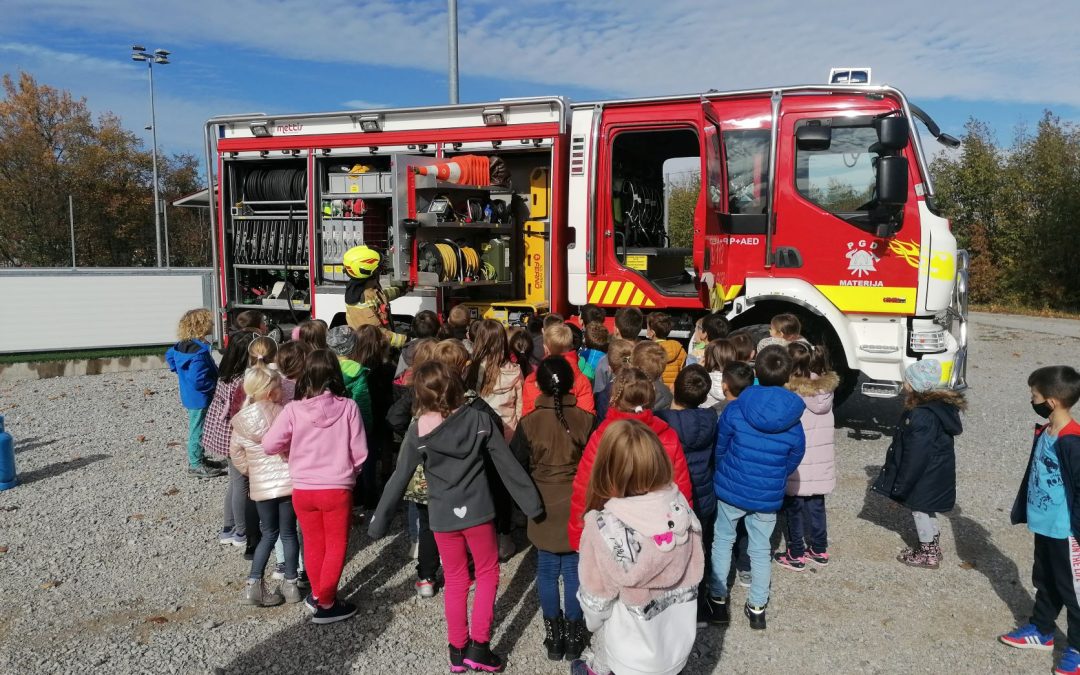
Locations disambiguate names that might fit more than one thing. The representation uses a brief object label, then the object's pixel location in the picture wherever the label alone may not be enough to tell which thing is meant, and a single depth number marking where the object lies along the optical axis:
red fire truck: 6.98
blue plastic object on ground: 6.37
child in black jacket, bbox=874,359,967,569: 4.55
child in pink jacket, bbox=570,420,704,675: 2.67
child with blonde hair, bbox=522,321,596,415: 4.39
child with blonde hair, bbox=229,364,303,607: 4.19
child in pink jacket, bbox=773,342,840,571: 4.61
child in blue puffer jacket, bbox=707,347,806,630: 3.92
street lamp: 30.78
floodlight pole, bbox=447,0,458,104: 11.54
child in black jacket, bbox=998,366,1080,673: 3.57
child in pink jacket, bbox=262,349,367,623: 3.94
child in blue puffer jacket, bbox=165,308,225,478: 6.32
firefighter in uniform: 6.91
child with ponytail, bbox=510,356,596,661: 3.66
